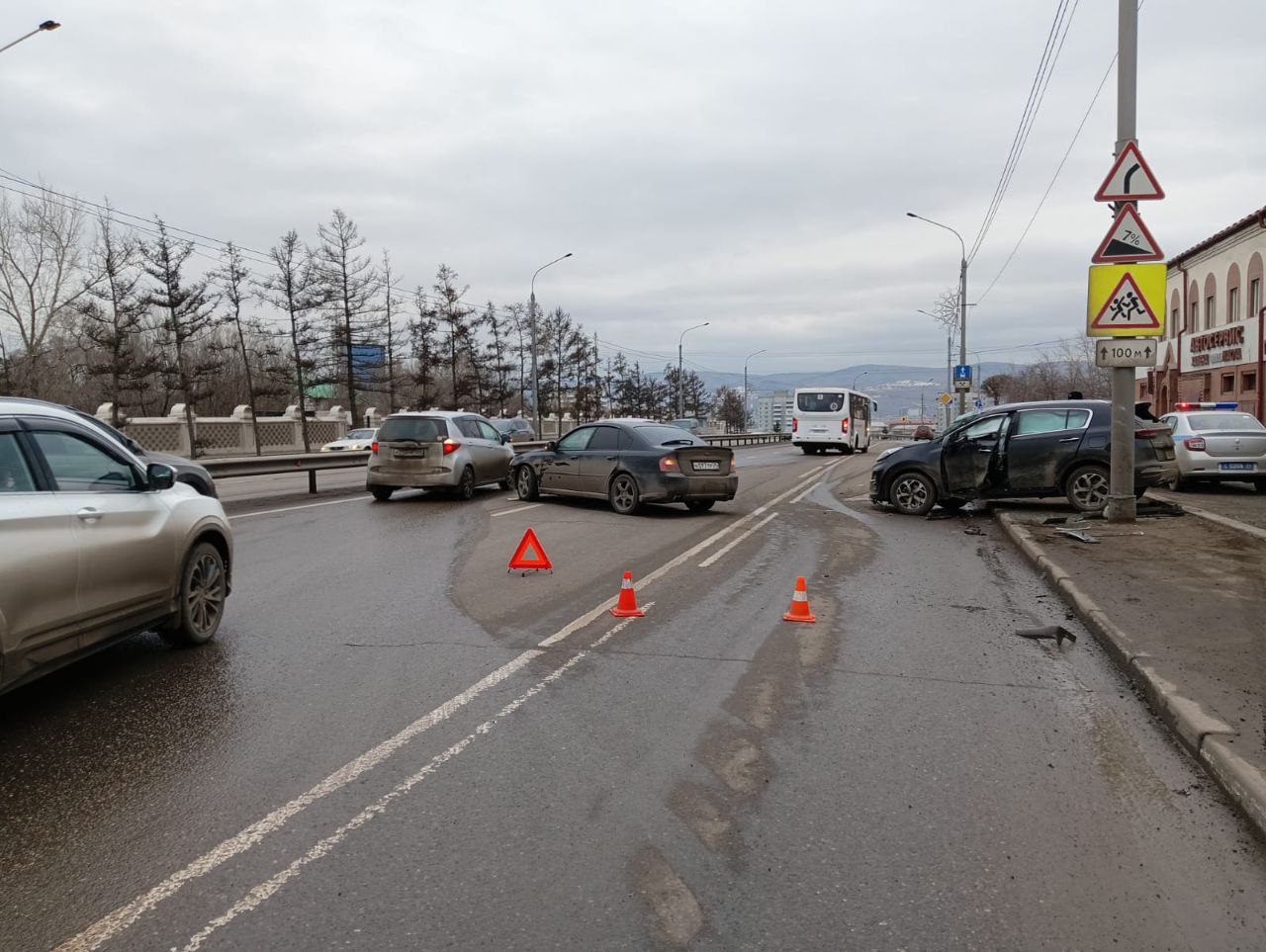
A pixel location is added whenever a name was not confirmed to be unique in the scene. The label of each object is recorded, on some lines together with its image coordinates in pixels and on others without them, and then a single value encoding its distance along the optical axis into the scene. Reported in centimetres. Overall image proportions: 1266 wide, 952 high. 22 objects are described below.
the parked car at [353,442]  4088
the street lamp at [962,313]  3784
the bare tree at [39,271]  4544
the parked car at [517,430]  3981
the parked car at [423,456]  1692
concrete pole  1131
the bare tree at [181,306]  4169
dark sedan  1455
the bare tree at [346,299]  5091
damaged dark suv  1317
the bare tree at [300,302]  4841
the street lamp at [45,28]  1593
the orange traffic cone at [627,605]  741
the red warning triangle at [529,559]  938
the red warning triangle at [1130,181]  1110
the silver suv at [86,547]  450
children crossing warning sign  1125
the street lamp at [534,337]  4368
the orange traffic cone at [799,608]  736
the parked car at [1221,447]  1645
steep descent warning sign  1119
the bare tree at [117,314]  3994
